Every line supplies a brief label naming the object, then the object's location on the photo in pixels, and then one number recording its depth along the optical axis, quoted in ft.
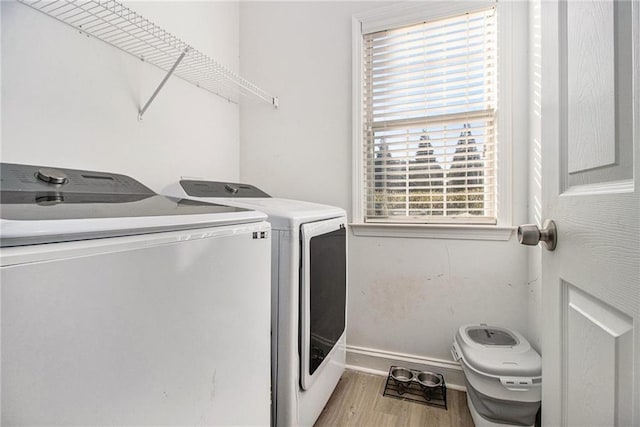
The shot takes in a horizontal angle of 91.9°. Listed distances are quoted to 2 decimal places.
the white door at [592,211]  1.54
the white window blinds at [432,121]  5.81
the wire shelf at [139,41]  3.88
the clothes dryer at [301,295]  3.84
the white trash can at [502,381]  4.16
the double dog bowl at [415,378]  5.72
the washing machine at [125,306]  1.45
